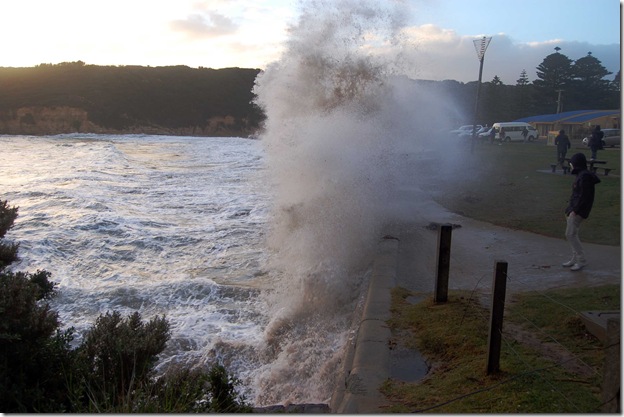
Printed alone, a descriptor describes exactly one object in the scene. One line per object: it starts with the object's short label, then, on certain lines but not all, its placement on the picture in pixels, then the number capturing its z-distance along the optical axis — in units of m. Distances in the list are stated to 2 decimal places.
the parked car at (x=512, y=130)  39.94
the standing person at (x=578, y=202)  8.10
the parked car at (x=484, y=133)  42.97
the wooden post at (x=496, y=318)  4.87
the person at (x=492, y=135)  38.97
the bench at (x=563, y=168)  17.81
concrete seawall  4.88
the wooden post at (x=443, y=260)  7.02
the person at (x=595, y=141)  17.92
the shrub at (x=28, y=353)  3.88
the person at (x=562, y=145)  17.82
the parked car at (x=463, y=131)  38.59
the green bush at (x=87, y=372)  3.95
